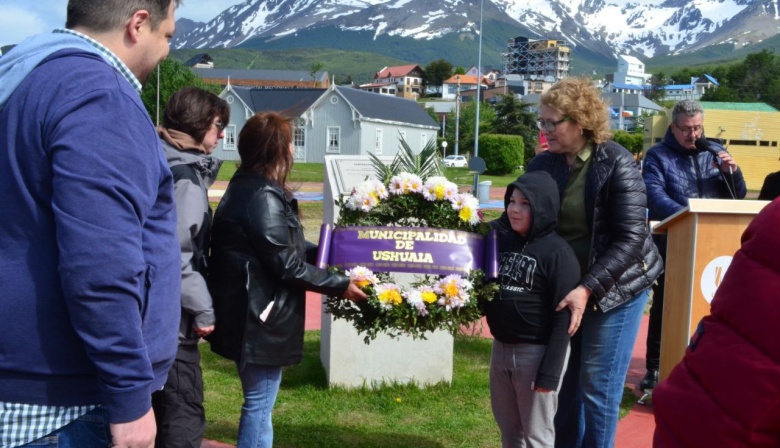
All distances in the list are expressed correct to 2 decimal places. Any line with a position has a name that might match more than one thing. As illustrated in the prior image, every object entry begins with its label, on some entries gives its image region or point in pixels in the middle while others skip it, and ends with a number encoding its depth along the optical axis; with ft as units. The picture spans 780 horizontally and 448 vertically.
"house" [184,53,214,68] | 563.85
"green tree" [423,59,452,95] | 626.64
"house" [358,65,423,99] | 620.90
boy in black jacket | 11.76
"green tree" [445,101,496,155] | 258.74
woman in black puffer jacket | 12.26
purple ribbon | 12.62
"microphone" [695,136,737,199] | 18.19
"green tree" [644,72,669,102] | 595.55
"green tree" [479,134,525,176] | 155.63
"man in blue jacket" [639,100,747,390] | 18.31
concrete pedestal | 19.34
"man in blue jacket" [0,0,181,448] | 6.27
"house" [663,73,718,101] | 623.36
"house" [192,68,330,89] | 469.98
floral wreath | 12.25
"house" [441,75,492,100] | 593.01
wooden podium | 13.39
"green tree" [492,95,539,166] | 212.84
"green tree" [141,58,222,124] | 196.81
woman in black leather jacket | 11.97
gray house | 217.15
